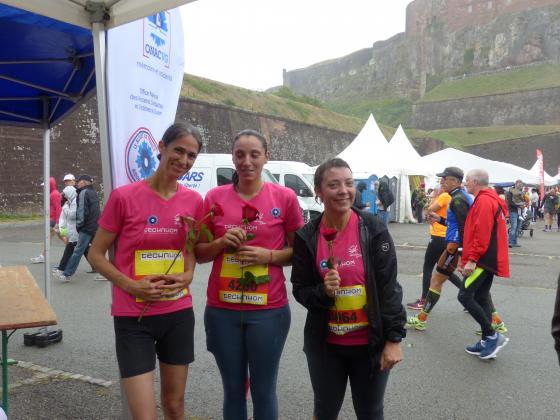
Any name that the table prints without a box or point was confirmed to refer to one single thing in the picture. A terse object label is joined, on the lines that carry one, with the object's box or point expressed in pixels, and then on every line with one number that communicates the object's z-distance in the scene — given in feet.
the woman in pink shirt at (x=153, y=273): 7.86
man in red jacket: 15.42
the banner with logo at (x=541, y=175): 82.48
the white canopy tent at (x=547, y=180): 95.86
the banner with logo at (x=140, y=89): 8.86
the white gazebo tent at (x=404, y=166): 66.04
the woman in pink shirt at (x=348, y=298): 7.74
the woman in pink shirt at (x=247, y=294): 8.36
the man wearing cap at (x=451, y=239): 17.66
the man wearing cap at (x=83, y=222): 27.96
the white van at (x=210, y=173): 47.78
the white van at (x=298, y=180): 51.67
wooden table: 8.87
